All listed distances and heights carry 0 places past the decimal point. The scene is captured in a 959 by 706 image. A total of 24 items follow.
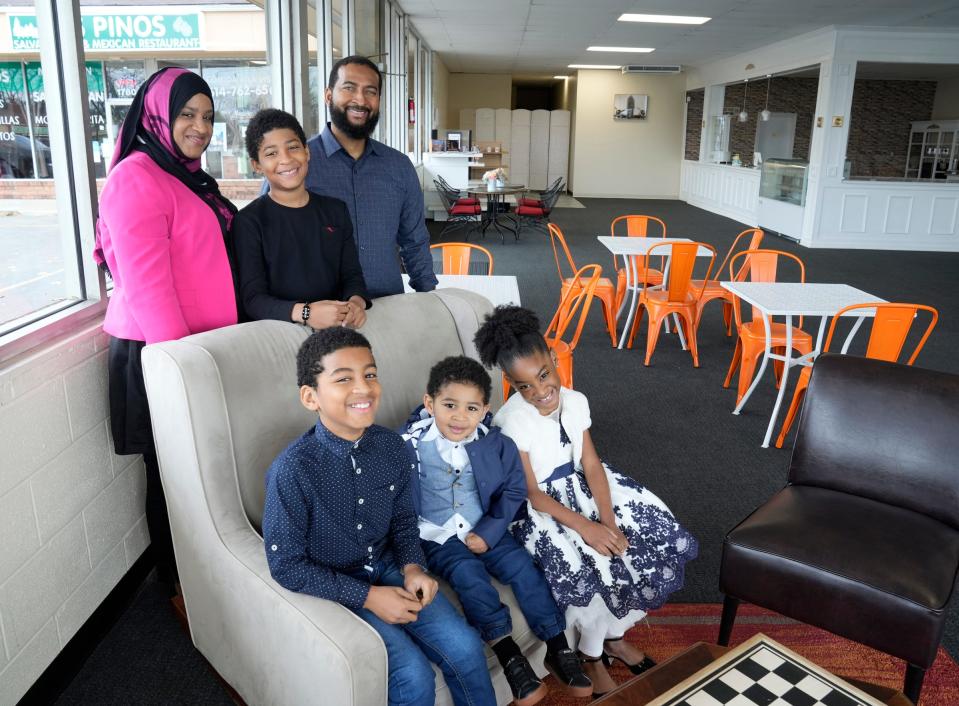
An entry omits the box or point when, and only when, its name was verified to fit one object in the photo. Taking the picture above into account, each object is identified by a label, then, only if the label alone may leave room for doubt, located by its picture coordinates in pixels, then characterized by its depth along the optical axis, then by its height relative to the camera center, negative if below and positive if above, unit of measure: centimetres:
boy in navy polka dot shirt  154 -77
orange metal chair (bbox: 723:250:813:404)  405 -90
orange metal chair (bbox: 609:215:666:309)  578 -72
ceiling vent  1541 +211
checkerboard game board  146 -101
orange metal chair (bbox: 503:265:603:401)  371 -82
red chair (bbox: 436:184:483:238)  1072 -64
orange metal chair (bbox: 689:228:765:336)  521 -80
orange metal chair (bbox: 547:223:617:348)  524 -88
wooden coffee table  152 -105
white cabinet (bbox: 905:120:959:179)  1277 +52
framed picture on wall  1689 +147
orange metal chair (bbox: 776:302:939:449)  330 -67
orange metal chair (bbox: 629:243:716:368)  485 -84
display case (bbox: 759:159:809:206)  1062 -8
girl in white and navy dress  192 -92
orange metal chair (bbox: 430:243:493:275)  466 -55
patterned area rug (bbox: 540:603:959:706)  209 -140
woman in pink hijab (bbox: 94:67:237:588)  193 -20
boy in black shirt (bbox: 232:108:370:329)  212 -22
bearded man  260 -4
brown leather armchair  189 -97
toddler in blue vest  181 -88
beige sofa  145 -84
